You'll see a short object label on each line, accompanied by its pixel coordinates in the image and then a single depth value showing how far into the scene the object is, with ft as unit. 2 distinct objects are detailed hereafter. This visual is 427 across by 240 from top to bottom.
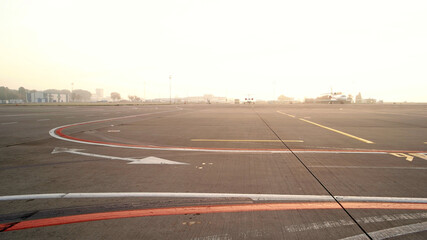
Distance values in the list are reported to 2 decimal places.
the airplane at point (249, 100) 359.87
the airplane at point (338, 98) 230.23
